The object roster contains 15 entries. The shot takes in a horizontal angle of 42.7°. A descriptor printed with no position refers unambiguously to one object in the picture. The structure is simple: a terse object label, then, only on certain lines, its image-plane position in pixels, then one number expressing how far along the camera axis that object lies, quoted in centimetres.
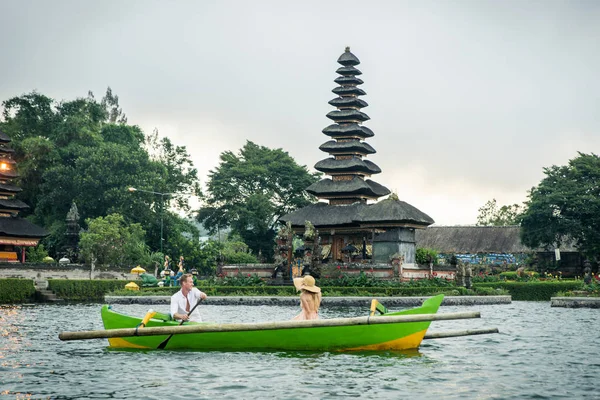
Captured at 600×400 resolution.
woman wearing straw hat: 1997
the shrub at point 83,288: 5403
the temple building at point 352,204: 5819
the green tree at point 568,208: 6406
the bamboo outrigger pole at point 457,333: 1982
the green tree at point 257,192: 8262
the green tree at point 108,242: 6569
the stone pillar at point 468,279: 4947
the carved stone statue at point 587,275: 4938
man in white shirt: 2017
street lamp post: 7193
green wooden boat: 1906
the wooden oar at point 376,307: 1959
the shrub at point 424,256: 5918
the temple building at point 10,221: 6681
